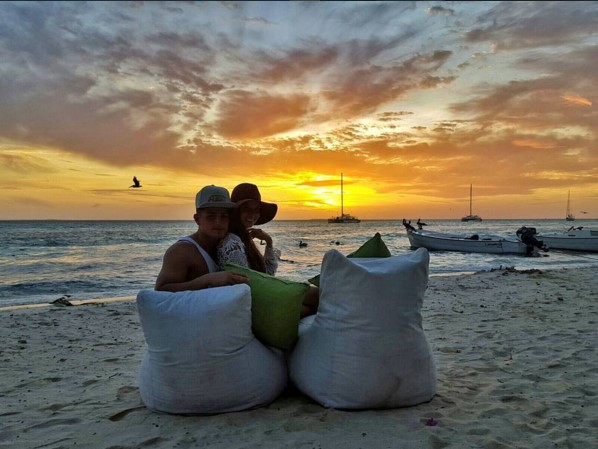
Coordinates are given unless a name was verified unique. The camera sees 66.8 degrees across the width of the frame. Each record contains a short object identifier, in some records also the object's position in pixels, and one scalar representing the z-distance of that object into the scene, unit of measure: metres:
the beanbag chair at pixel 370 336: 2.89
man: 3.07
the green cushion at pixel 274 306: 3.06
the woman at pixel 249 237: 3.33
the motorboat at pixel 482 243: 23.05
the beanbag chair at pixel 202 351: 2.85
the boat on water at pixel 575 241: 24.75
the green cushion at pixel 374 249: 3.46
